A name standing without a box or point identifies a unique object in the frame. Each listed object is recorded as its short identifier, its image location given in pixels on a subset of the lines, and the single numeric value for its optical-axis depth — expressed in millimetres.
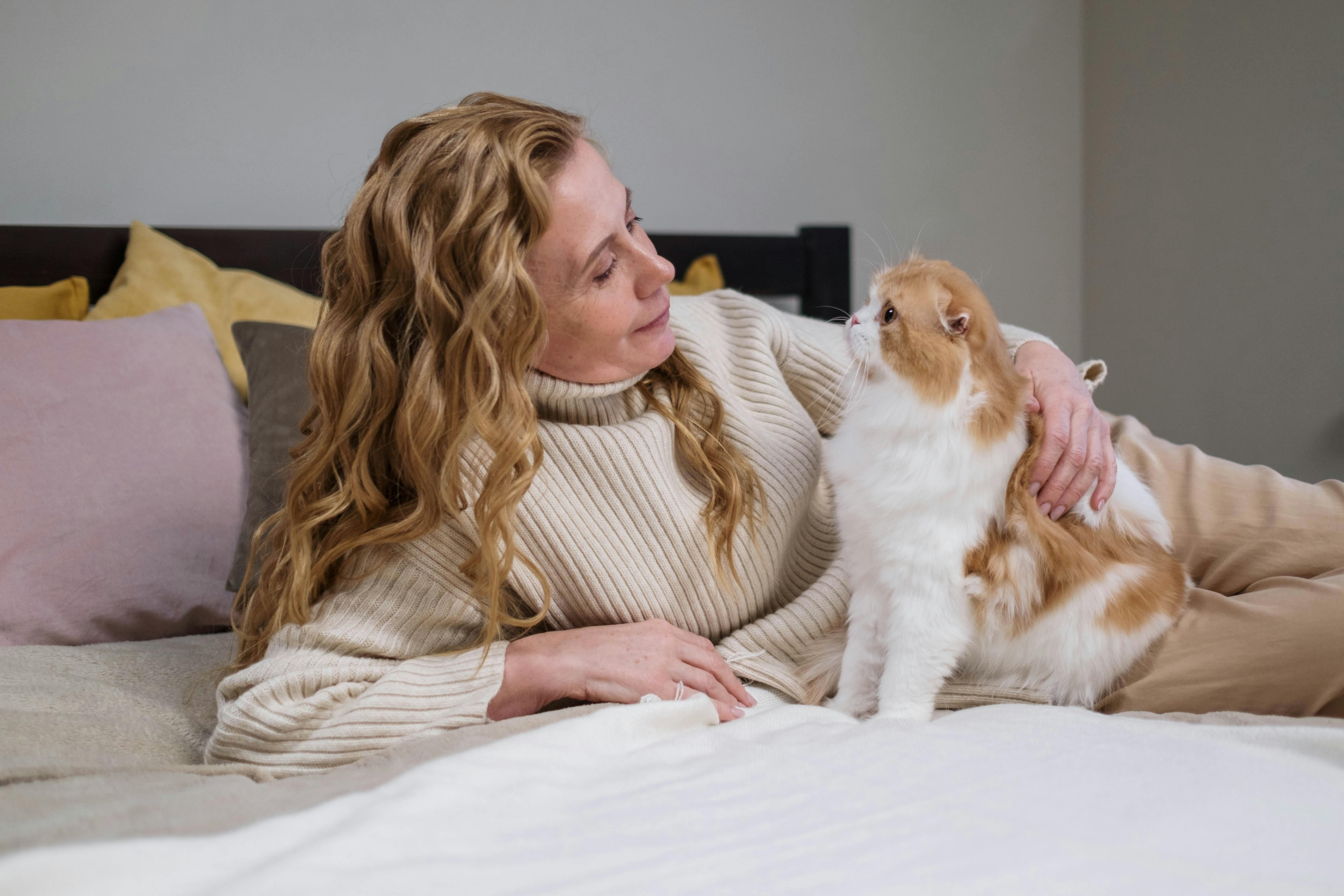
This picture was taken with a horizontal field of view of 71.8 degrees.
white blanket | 629
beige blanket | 739
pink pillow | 1322
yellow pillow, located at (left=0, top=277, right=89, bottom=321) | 1637
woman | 1047
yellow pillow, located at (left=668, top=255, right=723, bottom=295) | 2207
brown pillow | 1462
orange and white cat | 1035
